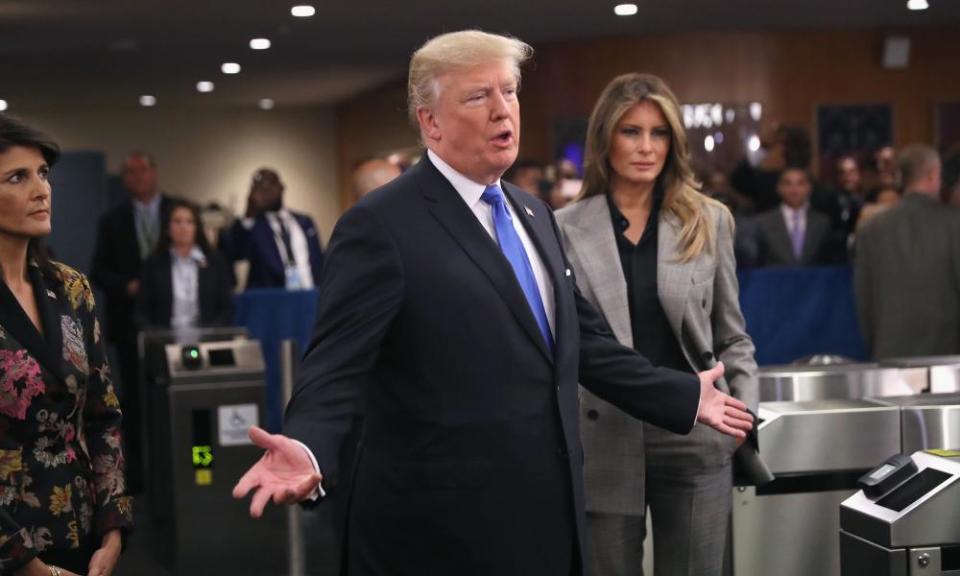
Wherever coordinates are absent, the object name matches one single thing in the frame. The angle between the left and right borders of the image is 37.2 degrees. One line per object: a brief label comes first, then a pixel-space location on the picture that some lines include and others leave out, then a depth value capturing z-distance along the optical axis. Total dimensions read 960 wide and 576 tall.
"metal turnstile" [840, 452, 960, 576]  2.79
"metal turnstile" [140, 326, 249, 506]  6.02
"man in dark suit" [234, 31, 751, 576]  2.30
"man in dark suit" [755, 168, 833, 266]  8.27
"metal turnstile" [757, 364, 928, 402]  4.29
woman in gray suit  3.02
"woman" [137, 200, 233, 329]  7.29
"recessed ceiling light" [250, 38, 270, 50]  11.53
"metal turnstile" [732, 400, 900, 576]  3.57
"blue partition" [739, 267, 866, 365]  7.52
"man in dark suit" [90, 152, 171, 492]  7.71
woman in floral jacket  2.63
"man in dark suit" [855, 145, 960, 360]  6.38
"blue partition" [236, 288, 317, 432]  7.84
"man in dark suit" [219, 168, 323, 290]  8.15
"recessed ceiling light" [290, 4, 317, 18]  9.76
